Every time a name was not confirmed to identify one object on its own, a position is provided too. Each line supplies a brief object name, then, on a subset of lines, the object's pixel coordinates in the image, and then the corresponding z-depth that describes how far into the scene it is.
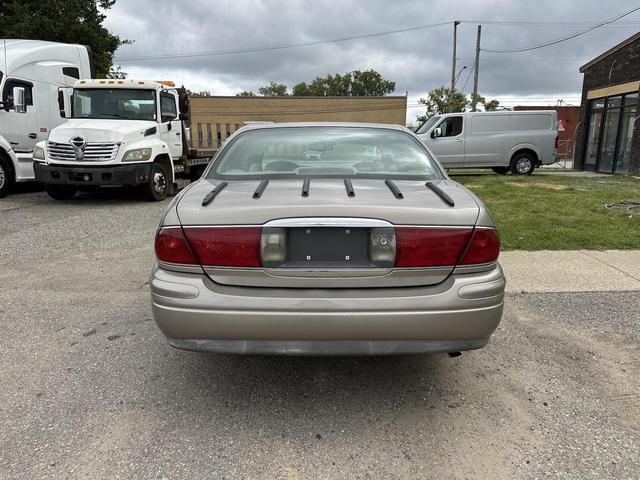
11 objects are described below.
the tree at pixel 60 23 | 19.36
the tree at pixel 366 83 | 87.81
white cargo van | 16.09
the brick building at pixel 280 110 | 42.75
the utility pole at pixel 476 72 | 33.09
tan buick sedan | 2.37
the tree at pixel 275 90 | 91.38
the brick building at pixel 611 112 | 16.06
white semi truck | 10.80
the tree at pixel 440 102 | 51.81
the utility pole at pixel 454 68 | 36.12
